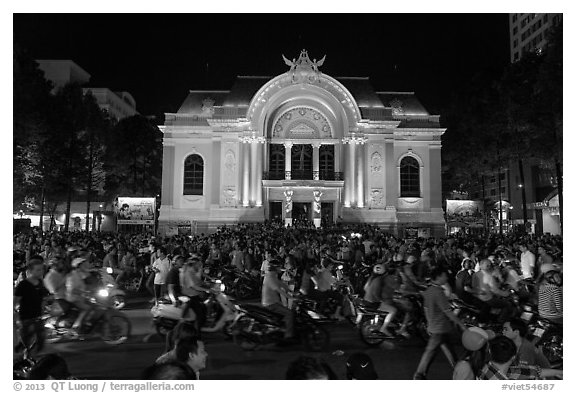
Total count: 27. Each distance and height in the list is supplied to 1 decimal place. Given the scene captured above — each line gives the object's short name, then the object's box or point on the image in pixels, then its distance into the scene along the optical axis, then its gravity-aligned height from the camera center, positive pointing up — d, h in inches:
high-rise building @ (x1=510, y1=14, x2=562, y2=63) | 2748.5 +1091.4
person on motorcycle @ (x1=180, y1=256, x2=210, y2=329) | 396.5 -46.8
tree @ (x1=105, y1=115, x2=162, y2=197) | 1894.7 +245.9
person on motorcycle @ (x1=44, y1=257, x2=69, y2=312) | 383.2 -49.8
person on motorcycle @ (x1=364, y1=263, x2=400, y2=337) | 380.8 -55.3
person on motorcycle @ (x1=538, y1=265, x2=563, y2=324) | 320.2 -48.6
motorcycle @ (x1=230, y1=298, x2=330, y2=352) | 360.8 -76.6
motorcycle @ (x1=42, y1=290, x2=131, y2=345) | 381.4 -76.6
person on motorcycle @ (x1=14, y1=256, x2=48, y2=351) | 292.5 -50.4
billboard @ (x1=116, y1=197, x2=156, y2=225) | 1315.2 +25.6
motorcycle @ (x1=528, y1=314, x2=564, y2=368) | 312.0 -72.2
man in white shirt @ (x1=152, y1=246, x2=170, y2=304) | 507.8 -51.8
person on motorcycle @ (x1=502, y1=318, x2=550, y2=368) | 256.2 -62.4
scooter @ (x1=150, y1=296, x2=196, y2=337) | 390.9 -72.4
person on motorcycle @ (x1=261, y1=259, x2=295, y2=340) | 359.3 -54.0
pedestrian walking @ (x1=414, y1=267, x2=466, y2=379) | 270.7 -54.7
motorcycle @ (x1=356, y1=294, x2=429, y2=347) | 381.1 -75.0
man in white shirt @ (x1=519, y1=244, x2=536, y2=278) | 536.7 -41.6
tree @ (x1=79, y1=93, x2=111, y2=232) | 1500.6 +242.7
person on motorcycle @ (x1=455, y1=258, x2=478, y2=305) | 408.4 -53.7
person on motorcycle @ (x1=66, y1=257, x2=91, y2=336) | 379.9 -54.9
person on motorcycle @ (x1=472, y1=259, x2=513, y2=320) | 379.9 -52.3
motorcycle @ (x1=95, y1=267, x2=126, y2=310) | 454.3 -63.2
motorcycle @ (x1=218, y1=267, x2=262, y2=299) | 618.5 -75.6
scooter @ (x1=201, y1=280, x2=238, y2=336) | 393.7 -71.7
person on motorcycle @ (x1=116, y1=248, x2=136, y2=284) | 687.7 -60.9
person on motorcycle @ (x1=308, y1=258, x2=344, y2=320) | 430.6 -57.4
